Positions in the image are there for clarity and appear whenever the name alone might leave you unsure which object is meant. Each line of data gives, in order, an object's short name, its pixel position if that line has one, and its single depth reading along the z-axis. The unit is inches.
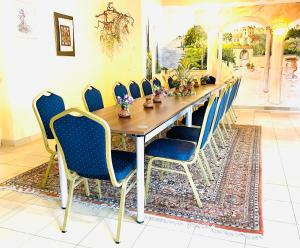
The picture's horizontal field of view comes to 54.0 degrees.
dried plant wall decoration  235.3
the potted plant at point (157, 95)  140.8
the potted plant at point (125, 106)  102.7
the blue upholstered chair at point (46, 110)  103.6
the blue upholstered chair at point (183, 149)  94.7
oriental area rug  89.4
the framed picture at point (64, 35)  190.4
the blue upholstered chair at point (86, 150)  72.0
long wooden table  83.4
